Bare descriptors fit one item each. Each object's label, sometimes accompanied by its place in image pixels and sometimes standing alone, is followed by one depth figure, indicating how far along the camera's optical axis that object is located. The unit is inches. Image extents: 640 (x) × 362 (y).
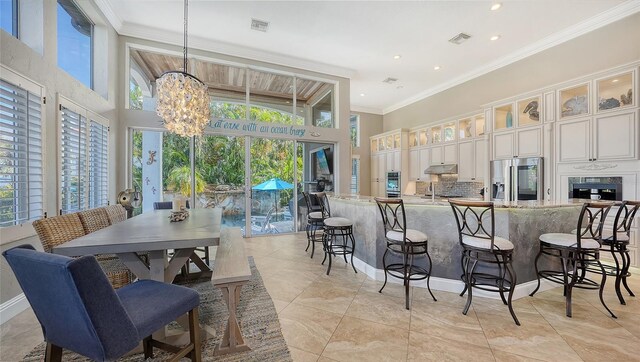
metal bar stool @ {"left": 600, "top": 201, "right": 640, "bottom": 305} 102.3
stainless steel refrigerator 173.5
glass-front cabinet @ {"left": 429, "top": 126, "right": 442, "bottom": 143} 260.7
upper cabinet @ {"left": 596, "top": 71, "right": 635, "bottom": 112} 137.5
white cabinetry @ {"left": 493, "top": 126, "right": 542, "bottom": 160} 174.1
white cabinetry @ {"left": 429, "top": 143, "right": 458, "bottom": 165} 242.5
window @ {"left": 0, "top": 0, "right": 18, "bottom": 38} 94.7
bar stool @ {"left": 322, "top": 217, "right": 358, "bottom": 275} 144.2
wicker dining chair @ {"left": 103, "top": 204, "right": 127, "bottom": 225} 119.2
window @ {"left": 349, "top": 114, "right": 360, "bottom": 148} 354.9
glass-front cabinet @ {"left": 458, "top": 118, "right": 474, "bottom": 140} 230.8
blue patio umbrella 228.1
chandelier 110.6
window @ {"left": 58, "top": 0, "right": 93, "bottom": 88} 128.6
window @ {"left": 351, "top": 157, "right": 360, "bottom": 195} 346.6
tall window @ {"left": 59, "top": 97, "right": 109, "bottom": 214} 120.6
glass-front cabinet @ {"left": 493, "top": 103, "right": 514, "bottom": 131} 194.1
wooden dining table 68.9
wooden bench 71.9
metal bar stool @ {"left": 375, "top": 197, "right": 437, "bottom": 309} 108.1
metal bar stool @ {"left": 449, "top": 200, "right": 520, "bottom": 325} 95.3
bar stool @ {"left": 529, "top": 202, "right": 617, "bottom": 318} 96.3
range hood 239.3
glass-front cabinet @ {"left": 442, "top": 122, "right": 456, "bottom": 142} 245.9
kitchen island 110.5
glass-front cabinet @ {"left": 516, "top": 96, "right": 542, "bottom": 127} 175.2
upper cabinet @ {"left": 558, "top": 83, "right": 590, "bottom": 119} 153.6
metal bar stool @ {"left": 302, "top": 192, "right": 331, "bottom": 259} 173.6
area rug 75.3
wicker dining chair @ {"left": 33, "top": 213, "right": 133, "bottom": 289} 81.7
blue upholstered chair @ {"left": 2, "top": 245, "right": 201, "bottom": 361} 46.9
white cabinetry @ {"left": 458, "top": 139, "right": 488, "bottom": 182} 216.8
